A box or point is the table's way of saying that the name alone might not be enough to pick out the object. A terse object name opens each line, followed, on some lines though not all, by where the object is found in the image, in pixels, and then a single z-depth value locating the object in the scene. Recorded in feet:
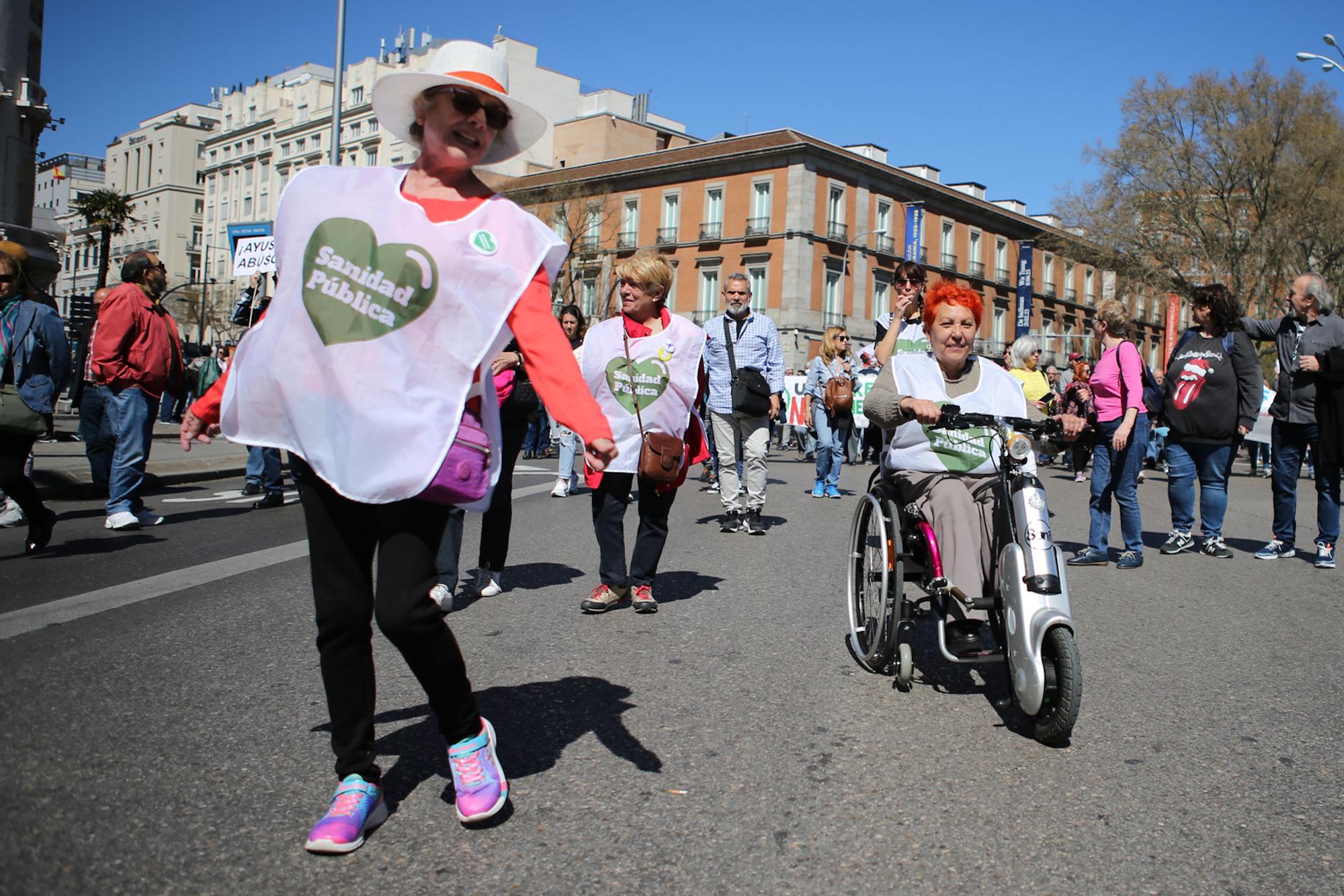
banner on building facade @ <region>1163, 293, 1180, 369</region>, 91.61
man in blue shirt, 30.89
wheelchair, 11.91
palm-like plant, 195.72
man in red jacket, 27.40
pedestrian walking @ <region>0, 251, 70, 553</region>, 22.33
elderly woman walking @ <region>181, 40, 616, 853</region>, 8.93
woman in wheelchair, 13.44
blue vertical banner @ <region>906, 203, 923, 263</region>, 169.27
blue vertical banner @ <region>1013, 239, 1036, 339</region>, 175.52
